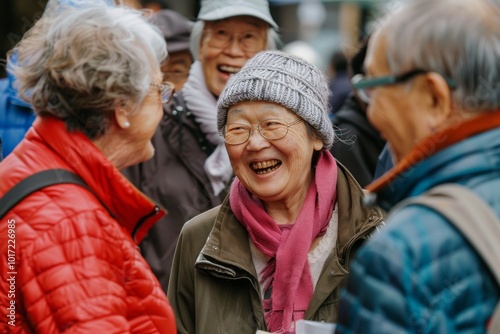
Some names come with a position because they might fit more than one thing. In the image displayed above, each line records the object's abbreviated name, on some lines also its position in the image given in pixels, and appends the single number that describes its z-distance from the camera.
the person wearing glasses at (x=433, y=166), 2.16
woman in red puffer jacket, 2.88
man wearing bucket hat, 5.05
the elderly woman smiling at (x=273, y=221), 3.64
